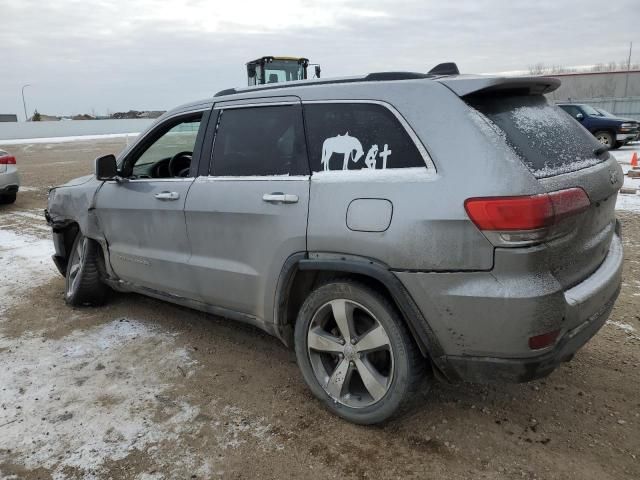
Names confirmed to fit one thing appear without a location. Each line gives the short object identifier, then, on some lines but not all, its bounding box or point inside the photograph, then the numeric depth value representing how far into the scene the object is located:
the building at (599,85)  33.69
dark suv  17.02
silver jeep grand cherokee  2.32
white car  9.84
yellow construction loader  17.38
